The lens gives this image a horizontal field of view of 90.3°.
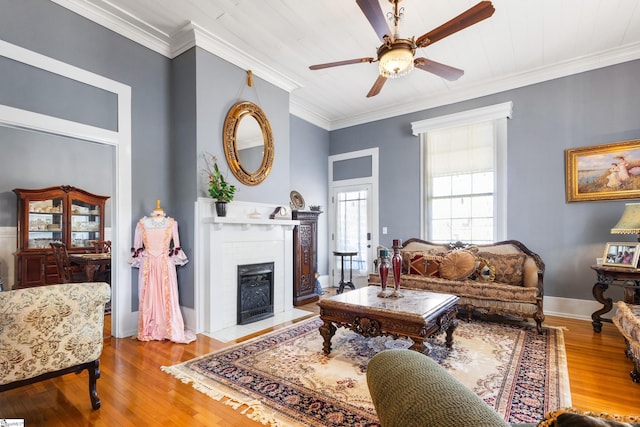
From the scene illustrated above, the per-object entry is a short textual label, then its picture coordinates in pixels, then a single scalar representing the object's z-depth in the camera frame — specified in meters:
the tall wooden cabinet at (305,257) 4.86
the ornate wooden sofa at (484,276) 3.47
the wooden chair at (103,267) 4.63
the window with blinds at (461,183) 4.68
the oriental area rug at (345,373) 1.97
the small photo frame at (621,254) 3.30
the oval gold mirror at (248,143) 3.89
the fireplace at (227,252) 3.52
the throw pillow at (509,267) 3.89
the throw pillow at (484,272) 3.90
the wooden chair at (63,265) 4.30
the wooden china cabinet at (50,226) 5.00
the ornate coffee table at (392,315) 2.35
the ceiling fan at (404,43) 2.19
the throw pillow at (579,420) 0.51
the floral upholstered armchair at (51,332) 1.77
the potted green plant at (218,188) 3.53
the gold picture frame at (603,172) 3.71
